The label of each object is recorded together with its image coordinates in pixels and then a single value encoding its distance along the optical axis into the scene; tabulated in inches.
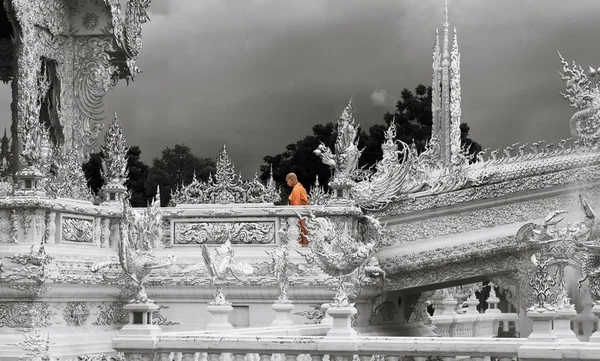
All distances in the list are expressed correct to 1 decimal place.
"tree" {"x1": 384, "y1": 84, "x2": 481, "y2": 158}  1654.8
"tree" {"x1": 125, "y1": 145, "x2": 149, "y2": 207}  1487.1
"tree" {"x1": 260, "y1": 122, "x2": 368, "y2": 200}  1568.7
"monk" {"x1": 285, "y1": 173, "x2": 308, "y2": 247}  685.9
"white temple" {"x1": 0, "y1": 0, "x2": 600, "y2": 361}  573.6
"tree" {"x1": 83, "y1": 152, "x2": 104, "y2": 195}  1384.2
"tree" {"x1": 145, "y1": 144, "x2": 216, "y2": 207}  1598.2
